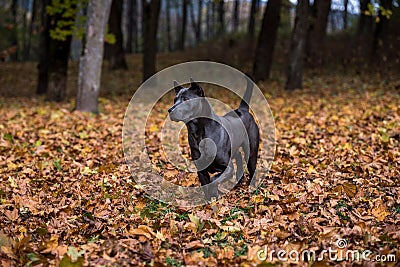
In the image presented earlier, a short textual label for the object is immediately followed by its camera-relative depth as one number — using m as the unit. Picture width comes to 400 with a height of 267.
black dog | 4.29
